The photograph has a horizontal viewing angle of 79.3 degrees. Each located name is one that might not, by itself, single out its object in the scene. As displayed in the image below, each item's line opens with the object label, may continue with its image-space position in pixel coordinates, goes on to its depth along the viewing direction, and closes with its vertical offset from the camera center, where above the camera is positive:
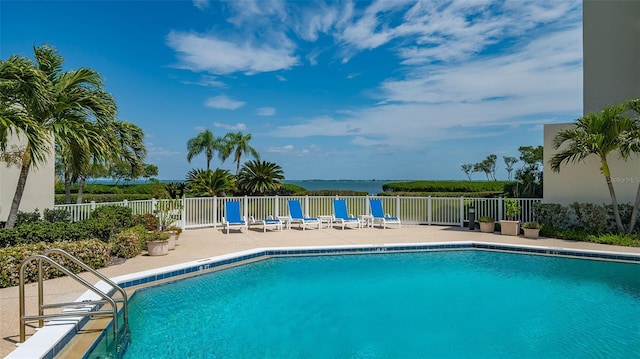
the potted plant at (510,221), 11.45 -1.23
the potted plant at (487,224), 12.17 -1.41
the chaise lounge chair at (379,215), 13.12 -1.17
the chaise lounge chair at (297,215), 12.75 -1.13
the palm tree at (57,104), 7.06 +1.68
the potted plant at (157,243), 8.23 -1.29
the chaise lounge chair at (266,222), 12.32 -1.29
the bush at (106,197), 19.52 -0.73
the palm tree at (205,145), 27.92 +2.76
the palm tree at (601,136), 9.89 +1.13
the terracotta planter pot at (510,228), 11.42 -1.43
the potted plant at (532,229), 10.99 -1.43
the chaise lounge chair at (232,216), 11.98 -1.06
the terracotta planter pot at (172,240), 9.03 -1.36
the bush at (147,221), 10.19 -1.00
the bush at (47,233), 6.81 -0.90
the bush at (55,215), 8.92 -0.72
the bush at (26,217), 8.25 -0.73
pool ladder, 3.70 -1.39
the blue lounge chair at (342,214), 13.12 -1.12
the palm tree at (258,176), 16.03 +0.25
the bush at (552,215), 11.30 -1.05
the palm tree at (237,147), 26.98 +2.53
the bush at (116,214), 9.11 -0.75
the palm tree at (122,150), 8.57 +1.01
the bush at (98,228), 7.91 -0.94
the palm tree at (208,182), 15.40 +0.02
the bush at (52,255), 5.89 -1.24
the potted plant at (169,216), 9.25 -0.92
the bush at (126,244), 7.89 -1.26
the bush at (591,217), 10.69 -1.07
